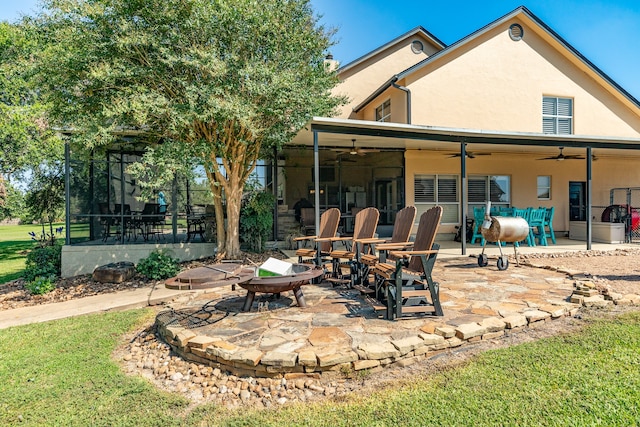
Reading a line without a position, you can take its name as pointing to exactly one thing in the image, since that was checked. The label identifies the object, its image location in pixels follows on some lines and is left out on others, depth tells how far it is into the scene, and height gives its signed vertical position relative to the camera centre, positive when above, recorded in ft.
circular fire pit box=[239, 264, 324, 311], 12.98 -2.75
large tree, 20.04 +8.35
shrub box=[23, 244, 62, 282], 25.13 -3.75
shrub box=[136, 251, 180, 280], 22.88 -3.68
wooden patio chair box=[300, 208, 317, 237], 33.23 -1.07
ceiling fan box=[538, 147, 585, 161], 35.51 +5.36
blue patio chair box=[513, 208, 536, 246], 31.11 -0.43
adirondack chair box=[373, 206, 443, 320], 12.33 -2.65
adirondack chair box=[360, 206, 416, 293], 14.61 -1.44
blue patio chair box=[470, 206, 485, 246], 33.01 -1.19
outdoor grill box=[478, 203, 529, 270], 21.42 -1.32
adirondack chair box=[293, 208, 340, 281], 18.56 -1.51
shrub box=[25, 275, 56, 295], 21.99 -4.68
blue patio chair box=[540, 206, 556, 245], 32.55 -0.93
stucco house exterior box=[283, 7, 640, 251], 36.32 +8.89
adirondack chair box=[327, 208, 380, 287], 16.98 -2.08
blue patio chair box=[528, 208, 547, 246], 31.58 -1.26
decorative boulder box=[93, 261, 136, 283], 22.71 -4.03
